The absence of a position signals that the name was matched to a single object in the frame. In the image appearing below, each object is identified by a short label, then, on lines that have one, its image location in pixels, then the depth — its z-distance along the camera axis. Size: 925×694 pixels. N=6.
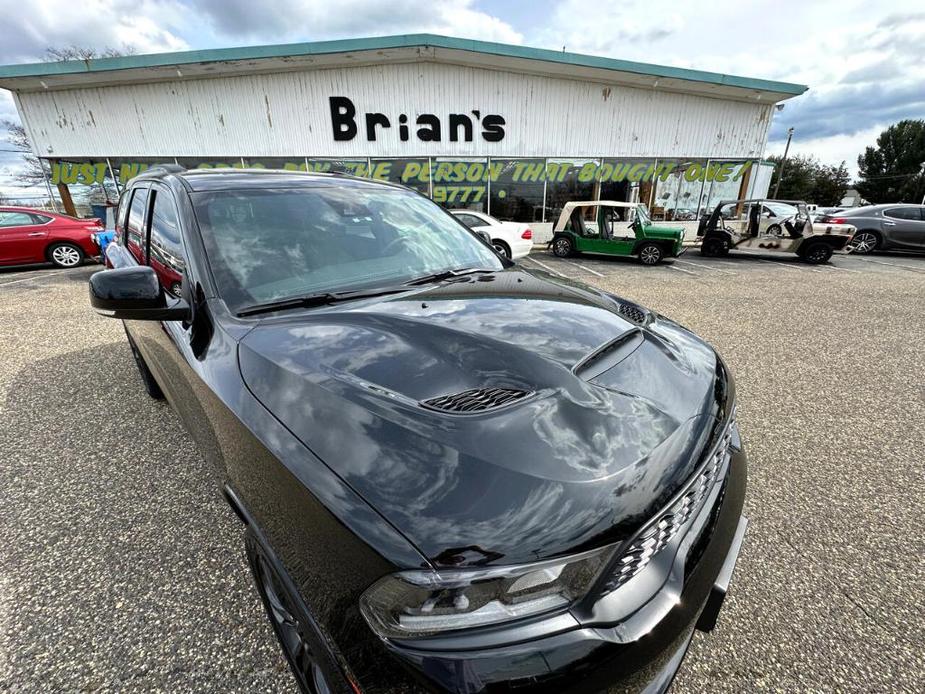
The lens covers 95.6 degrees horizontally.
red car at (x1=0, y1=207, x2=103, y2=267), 8.97
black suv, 0.84
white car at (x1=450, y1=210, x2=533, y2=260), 10.38
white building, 12.52
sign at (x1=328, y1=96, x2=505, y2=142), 13.32
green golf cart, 10.74
